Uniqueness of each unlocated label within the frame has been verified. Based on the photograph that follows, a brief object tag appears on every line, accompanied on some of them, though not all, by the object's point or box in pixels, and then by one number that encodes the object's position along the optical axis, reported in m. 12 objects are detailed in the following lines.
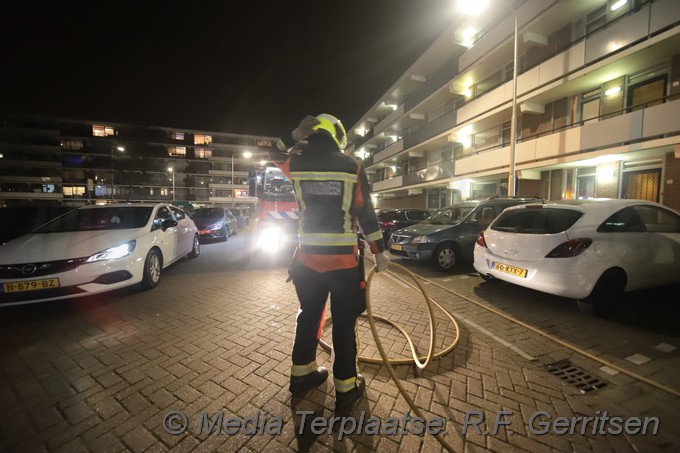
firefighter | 2.13
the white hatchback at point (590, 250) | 3.74
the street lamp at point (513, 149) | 10.60
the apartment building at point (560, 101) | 9.04
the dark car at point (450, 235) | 6.80
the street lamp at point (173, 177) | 49.29
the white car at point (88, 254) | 3.74
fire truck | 8.95
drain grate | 2.50
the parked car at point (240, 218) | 21.69
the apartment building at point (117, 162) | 42.69
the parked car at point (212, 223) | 11.98
